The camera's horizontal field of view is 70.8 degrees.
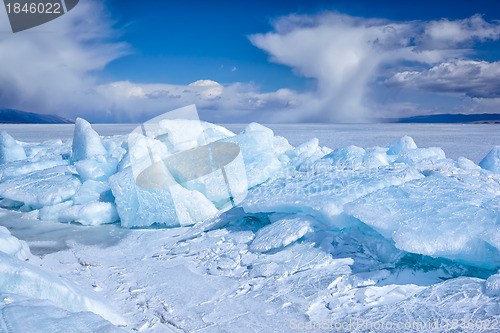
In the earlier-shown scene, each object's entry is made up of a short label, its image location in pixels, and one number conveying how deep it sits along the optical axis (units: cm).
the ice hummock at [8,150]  739
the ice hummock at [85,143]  638
